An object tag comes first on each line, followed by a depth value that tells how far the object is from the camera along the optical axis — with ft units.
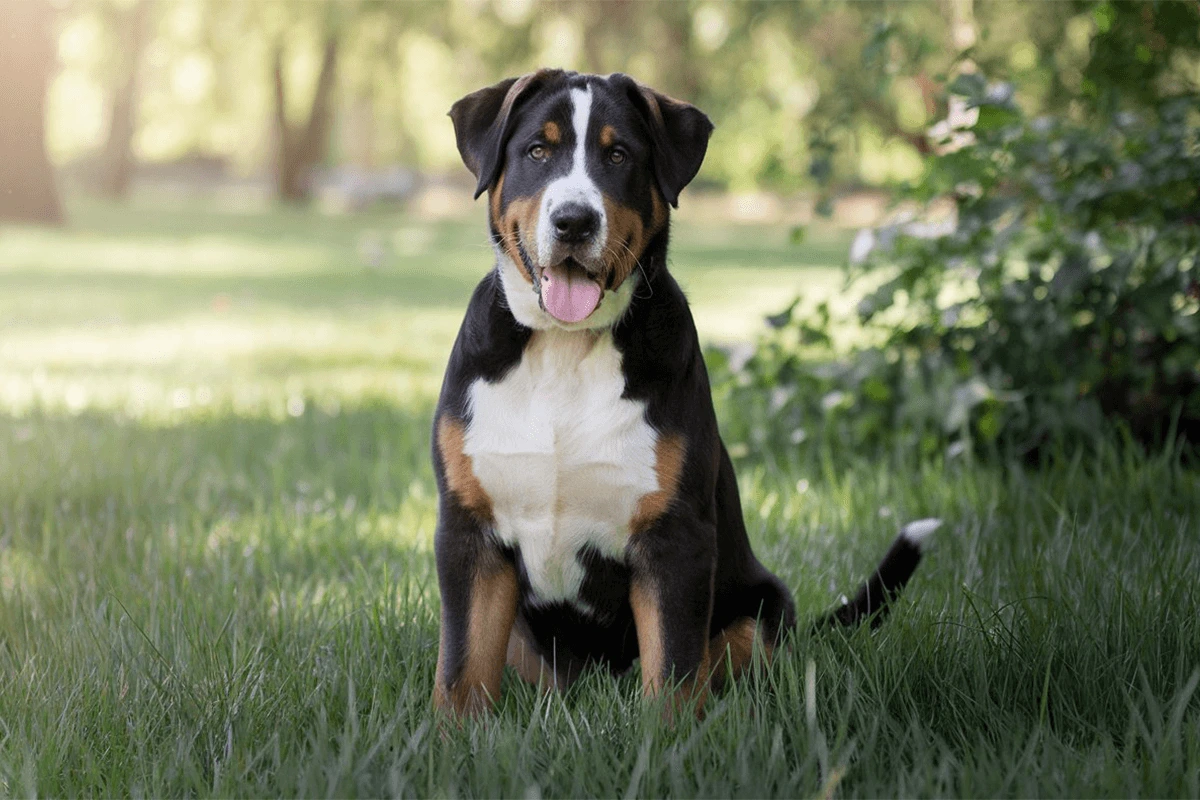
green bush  16.34
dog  9.92
